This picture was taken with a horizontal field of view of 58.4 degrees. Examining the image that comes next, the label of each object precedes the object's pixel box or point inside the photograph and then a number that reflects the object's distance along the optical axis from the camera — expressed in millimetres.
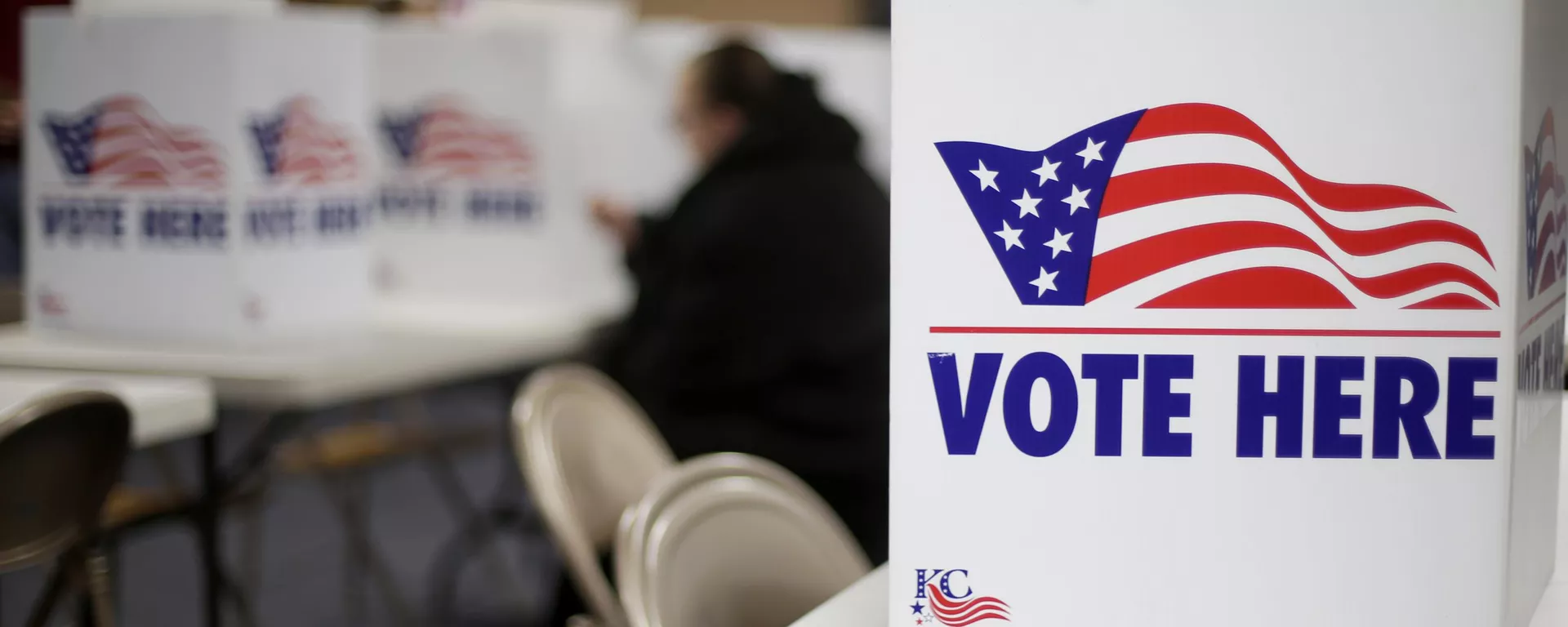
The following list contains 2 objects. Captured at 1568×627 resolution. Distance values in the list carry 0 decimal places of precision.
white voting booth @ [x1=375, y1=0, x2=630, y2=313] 3436
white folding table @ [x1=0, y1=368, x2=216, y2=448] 2123
